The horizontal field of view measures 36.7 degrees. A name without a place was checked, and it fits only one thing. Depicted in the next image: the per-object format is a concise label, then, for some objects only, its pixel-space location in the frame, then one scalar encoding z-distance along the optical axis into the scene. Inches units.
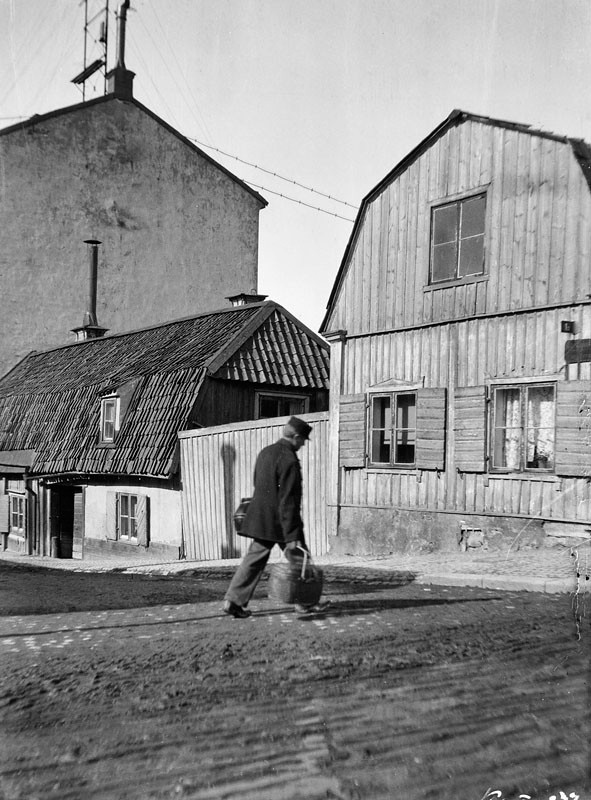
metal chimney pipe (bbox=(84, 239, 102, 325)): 1106.5
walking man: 306.3
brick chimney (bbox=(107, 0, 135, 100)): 1167.6
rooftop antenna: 1202.6
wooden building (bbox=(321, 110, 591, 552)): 478.0
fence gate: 604.1
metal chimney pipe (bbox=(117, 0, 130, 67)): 1182.5
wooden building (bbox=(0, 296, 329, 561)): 734.5
